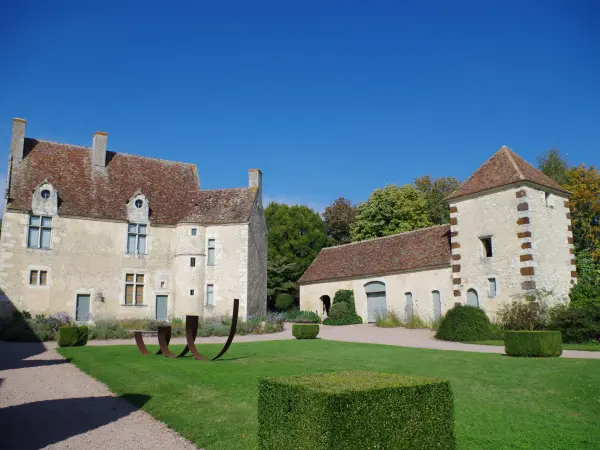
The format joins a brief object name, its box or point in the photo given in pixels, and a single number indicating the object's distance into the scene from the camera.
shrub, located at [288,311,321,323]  31.17
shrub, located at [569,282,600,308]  20.00
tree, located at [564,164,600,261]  29.55
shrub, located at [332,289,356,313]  29.25
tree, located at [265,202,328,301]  42.72
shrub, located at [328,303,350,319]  28.81
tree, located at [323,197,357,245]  46.31
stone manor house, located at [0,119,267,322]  25.14
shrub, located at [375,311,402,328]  25.64
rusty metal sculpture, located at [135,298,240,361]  13.53
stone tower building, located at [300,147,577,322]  20.73
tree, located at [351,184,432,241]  38.50
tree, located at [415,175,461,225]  42.53
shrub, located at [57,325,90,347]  17.78
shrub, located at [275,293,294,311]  41.22
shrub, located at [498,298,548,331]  19.23
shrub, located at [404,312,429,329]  24.41
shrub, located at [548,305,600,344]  17.20
